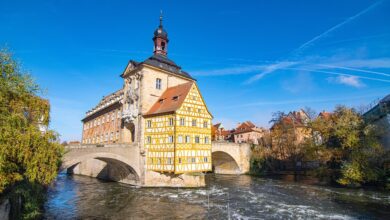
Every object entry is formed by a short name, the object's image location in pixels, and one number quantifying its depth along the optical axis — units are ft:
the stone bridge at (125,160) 69.56
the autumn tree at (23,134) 33.58
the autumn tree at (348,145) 73.27
